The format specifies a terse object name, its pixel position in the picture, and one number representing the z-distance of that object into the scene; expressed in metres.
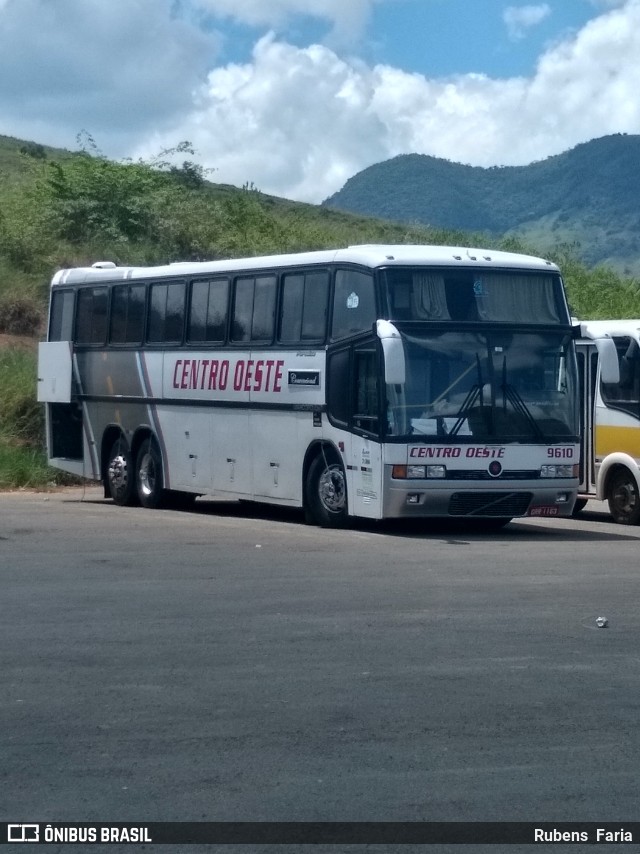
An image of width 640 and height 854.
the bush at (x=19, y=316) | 34.41
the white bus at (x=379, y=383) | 15.99
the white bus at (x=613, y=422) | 18.50
